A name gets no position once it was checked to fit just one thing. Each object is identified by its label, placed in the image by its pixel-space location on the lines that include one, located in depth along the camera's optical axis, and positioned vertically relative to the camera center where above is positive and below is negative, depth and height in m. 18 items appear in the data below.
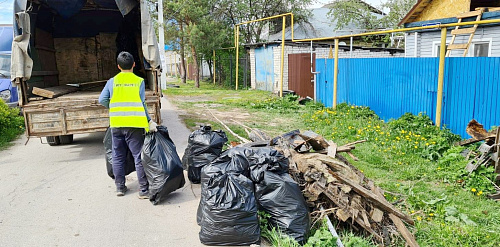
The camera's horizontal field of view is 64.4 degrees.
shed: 14.95 +0.15
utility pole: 20.70 +1.98
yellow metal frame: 7.43 -0.22
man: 4.98 -0.56
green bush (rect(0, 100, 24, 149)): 8.98 -1.33
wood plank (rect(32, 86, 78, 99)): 7.29 -0.44
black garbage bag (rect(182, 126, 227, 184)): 5.46 -1.14
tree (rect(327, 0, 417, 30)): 26.62 +3.37
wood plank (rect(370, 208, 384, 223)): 3.87 -1.48
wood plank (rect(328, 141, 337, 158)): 4.99 -1.08
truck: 6.67 +0.24
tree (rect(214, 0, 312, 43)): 24.48 +3.48
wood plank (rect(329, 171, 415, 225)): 3.91 -1.35
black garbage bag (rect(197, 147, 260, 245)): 3.69 -1.35
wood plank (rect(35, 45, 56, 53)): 8.59 +0.47
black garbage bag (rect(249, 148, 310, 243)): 3.76 -1.28
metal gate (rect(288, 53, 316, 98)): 14.67 -0.37
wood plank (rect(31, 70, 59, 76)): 8.06 -0.08
